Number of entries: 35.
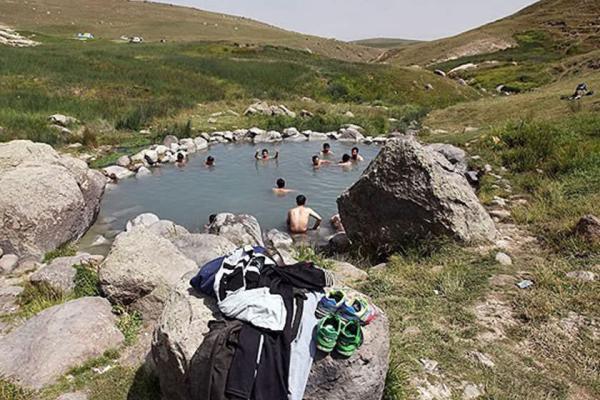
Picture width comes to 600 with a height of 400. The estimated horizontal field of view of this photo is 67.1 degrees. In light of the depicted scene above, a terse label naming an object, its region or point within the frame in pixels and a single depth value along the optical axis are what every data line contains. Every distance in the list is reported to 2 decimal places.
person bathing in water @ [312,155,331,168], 19.11
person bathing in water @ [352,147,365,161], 19.37
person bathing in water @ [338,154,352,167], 18.94
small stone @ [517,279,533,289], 6.74
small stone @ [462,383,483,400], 4.69
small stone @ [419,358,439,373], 5.07
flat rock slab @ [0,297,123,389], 5.23
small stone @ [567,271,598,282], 6.68
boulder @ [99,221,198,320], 6.48
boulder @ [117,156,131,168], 17.67
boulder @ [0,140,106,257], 9.33
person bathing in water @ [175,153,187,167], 19.16
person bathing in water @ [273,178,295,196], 15.62
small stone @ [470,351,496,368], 5.17
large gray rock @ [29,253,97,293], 7.60
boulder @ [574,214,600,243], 7.60
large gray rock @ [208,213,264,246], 9.75
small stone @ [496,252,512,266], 7.57
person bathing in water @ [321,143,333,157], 20.44
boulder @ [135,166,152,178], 17.23
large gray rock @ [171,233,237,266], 7.42
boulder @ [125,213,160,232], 11.54
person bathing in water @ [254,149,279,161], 19.94
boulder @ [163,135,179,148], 20.84
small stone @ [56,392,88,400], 4.81
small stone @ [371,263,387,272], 8.12
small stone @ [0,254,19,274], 8.80
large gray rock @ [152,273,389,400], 3.88
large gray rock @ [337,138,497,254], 8.55
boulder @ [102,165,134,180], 16.45
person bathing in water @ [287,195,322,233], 12.38
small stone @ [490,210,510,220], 9.89
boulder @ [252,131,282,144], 24.30
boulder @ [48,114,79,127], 20.34
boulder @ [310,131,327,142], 25.23
